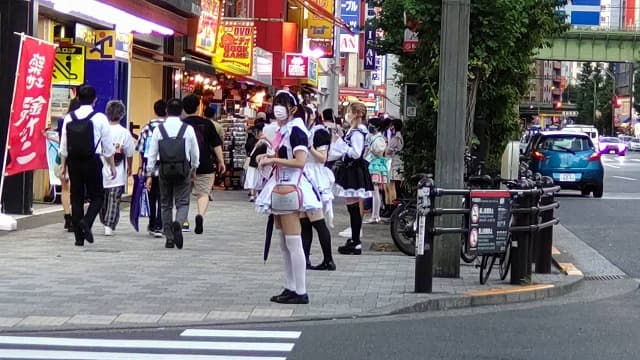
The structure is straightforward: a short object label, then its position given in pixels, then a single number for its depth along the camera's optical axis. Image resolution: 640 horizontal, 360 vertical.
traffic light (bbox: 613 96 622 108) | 134.62
